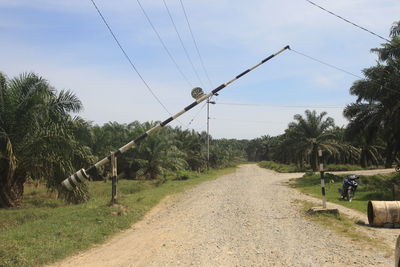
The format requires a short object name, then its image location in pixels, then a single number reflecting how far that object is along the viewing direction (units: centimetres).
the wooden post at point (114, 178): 1308
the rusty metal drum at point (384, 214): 994
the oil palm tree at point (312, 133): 4131
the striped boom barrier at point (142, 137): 1211
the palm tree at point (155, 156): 3716
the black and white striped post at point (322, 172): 1231
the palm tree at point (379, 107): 2272
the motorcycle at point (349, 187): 1634
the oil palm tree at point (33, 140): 1484
